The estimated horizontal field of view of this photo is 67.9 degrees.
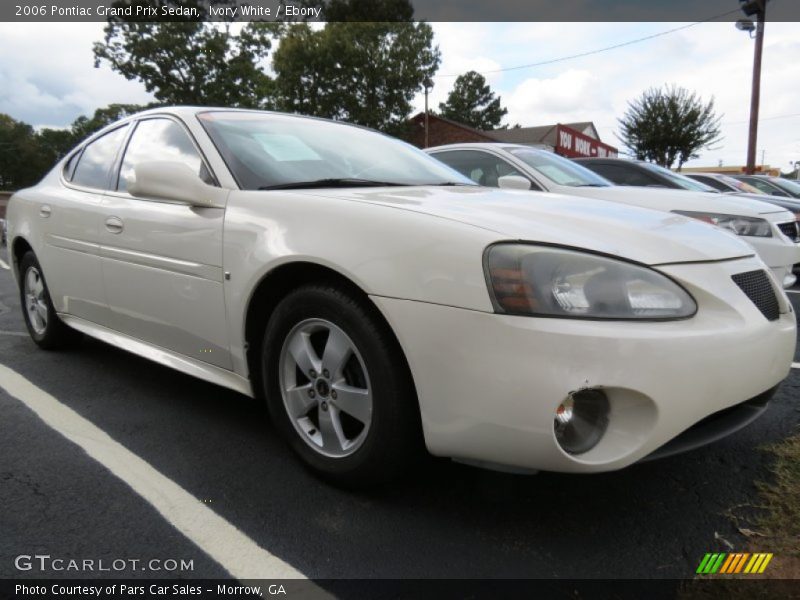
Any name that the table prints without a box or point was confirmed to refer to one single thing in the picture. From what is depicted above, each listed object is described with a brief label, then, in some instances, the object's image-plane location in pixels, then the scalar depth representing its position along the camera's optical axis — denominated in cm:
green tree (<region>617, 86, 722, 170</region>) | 2575
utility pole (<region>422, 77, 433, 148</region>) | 3022
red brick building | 2716
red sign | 2661
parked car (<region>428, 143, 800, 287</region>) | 491
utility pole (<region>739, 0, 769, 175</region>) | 1490
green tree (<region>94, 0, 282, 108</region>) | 3048
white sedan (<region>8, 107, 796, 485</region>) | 159
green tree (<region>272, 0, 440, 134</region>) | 2852
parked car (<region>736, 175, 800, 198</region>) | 1136
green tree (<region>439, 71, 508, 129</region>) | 6328
